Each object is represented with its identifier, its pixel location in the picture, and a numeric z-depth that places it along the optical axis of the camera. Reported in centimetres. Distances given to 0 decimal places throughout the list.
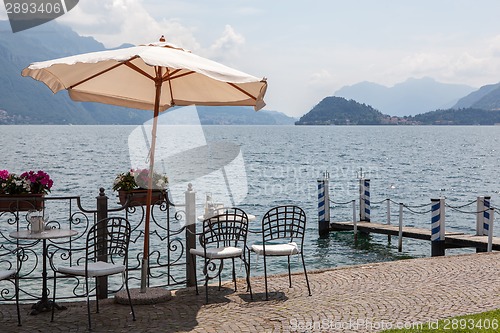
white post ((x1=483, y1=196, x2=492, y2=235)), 1794
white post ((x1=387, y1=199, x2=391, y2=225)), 2228
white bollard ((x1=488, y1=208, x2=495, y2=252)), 1599
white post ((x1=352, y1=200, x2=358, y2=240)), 2167
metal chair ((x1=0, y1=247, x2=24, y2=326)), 662
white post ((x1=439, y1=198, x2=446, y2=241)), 1727
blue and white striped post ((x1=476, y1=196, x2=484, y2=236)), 1795
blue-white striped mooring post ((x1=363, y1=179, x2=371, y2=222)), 2346
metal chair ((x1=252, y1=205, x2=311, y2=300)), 819
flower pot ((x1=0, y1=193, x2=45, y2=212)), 802
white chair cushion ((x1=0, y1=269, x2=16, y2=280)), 658
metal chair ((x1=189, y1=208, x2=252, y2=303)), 798
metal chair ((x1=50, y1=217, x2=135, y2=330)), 692
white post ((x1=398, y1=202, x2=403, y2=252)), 1902
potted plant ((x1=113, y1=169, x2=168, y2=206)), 877
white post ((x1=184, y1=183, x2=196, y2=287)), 883
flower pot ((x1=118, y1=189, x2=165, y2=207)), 875
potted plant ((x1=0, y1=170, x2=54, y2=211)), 803
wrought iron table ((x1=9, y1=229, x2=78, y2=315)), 725
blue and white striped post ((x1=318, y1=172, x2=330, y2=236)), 2345
